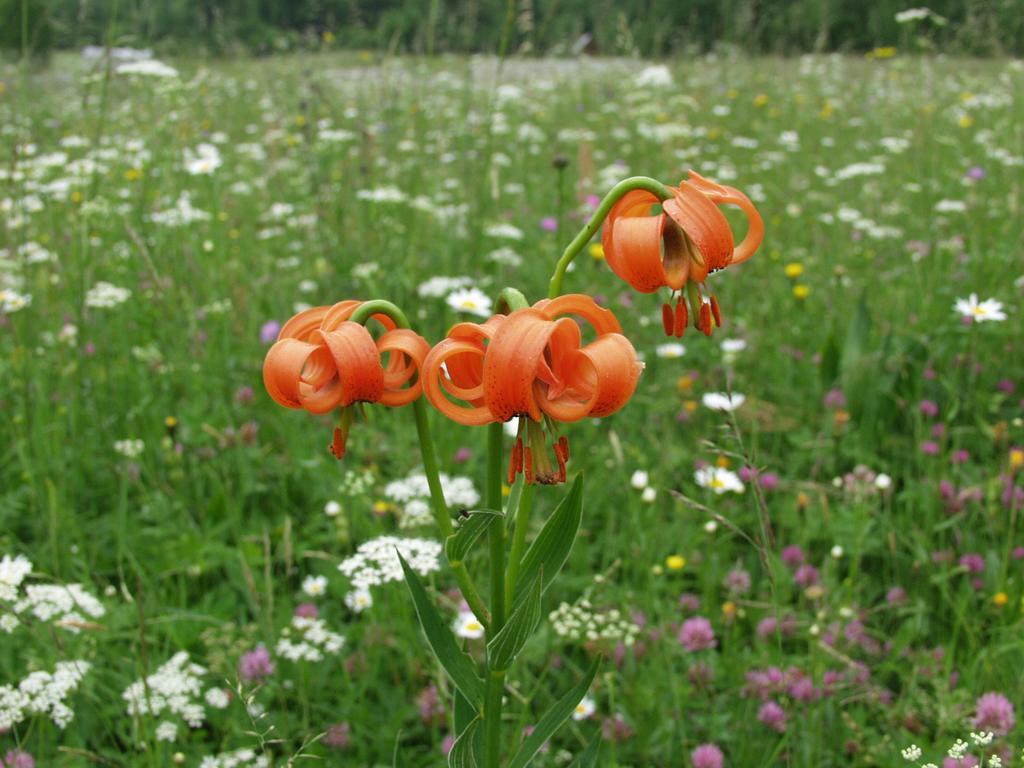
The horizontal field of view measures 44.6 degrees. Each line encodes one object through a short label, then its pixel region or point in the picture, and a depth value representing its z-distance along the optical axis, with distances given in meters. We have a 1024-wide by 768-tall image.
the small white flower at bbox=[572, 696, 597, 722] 0.69
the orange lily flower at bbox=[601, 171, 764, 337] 0.49
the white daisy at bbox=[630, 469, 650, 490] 0.83
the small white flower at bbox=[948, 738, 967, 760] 0.48
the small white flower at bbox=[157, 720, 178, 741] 0.64
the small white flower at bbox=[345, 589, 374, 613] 0.75
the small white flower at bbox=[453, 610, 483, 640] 0.70
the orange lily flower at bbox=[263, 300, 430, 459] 0.47
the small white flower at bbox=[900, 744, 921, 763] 0.48
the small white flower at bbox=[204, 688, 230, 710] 0.67
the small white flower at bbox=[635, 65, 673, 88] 1.83
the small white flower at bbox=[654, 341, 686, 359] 1.04
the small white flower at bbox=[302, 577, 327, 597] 0.75
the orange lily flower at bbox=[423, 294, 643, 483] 0.46
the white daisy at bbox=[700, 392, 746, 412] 0.83
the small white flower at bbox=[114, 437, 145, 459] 0.86
